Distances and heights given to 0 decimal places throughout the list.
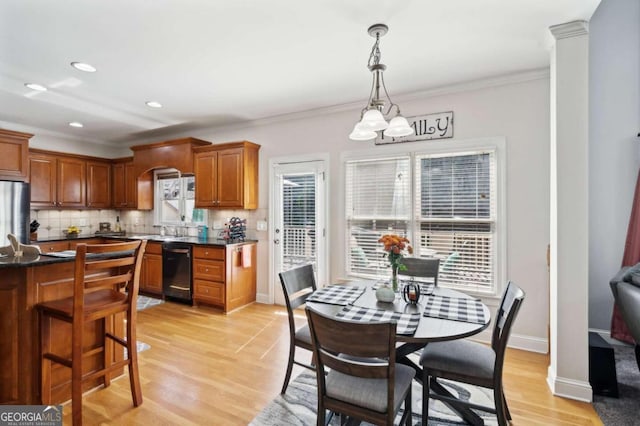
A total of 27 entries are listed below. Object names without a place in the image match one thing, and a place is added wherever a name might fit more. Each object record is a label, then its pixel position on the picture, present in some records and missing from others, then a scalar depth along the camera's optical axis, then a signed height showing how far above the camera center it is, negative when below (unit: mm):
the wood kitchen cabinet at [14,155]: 4133 +824
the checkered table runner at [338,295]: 2067 -594
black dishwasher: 4230 -824
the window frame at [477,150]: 3047 +519
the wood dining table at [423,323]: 1519 -607
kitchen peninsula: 1908 -725
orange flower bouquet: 2059 -237
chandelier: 1968 +609
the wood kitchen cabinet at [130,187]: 5266 +476
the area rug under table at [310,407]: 1938 -1331
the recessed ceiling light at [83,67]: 2799 +1383
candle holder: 1992 -541
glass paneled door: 4008 -62
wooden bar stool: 1770 -623
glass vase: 2166 -490
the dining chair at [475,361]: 1609 -852
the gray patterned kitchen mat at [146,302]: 4160 -1278
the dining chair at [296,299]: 2139 -634
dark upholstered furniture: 2219 -643
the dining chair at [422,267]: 2699 -488
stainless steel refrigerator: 3983 +49
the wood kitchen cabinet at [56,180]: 4715 +551
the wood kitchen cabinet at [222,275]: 3969 -833
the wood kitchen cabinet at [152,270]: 4495 -845
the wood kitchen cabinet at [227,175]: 4258 +557
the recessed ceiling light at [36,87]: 3258 +1393
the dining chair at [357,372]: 1315 -729
